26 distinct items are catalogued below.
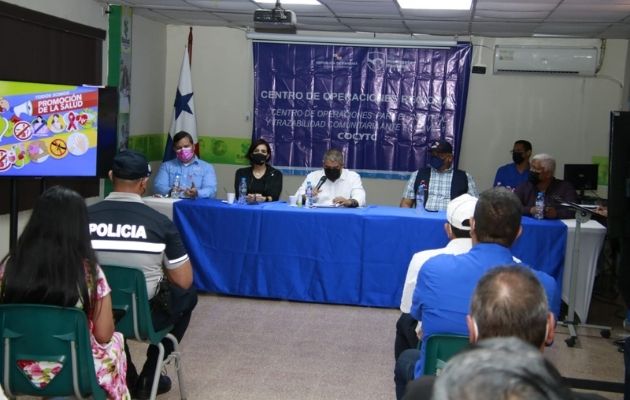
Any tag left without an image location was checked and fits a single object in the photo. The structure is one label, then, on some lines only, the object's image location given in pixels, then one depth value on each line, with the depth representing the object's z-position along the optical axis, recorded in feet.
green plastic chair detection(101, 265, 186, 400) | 10.67
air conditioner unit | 26.09
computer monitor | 23.56
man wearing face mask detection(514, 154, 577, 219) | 19.84
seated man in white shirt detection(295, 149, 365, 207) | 20.51
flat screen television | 16.37
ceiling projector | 18.52
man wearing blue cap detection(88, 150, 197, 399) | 11.05
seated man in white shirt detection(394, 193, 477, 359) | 10.89
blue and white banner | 26.91
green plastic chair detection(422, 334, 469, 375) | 8.27
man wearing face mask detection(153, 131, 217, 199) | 20.75
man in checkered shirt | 21.35
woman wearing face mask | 20.90
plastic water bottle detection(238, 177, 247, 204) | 19.99
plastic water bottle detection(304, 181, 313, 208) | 19.63
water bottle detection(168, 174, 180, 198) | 20.51
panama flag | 27.55
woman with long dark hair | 8.70
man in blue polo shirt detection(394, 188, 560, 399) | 8.53
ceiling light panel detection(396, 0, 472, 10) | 19.66
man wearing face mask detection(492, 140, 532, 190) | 24.82
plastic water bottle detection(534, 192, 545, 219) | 18.86
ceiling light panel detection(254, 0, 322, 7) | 20.84
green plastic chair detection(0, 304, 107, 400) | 8.48
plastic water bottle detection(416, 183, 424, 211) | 19.88
